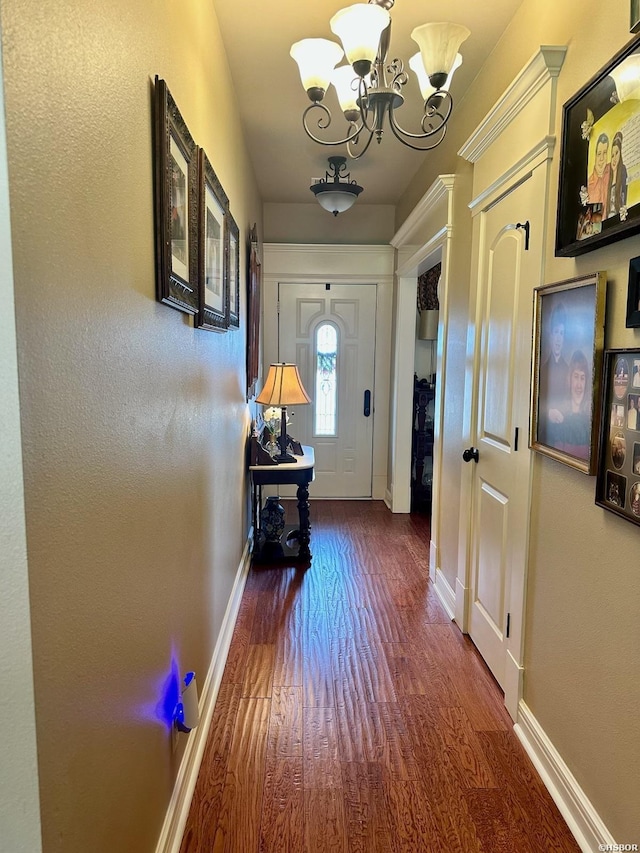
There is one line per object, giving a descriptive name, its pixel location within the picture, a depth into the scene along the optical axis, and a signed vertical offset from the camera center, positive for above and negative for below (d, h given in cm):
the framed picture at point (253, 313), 352 +42
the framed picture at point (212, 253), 171 +43
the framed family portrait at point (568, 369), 150 +2
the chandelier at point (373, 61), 154 +98
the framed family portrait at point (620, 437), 132 -16
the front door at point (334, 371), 499 +2
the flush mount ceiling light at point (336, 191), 368 +126
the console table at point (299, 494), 343 -81
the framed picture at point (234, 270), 248 +51
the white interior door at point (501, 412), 201 -15
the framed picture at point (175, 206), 124 +43
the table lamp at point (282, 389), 345 -10
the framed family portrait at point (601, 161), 131 +59
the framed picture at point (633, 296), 131 +20
